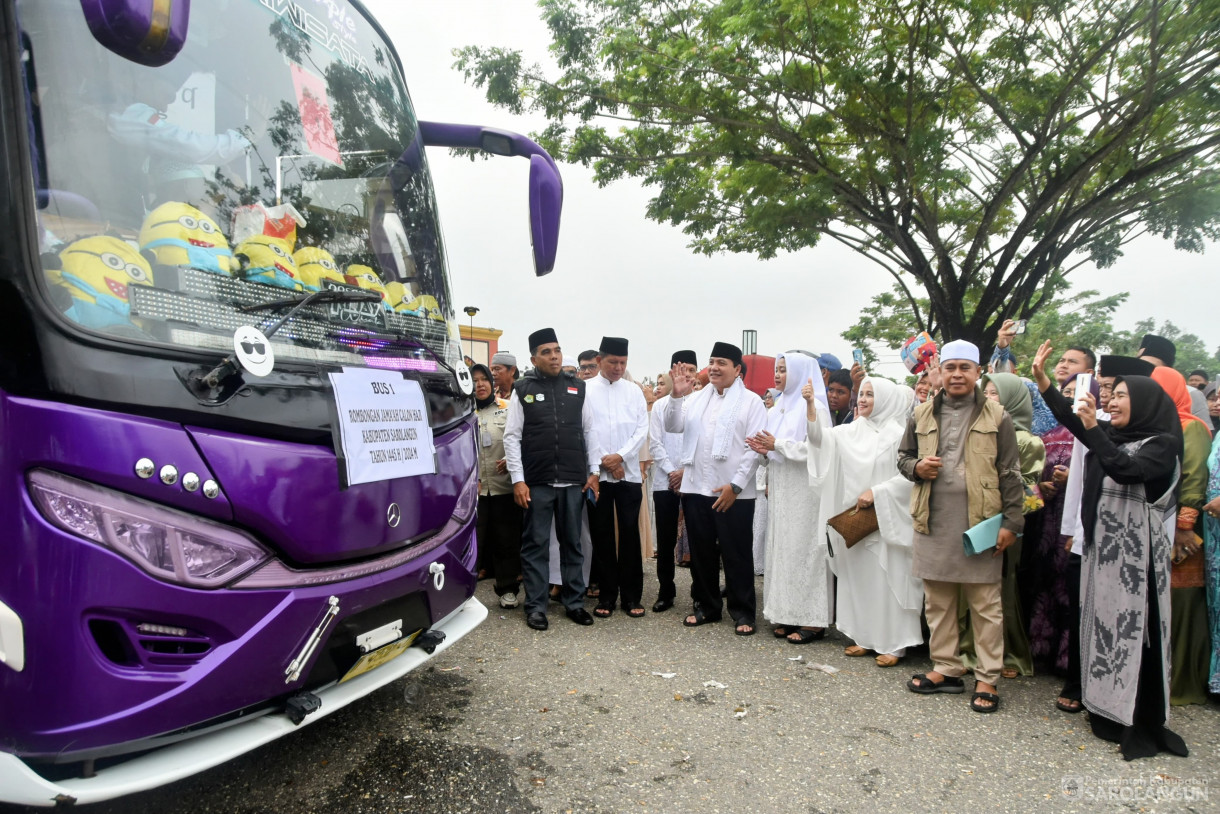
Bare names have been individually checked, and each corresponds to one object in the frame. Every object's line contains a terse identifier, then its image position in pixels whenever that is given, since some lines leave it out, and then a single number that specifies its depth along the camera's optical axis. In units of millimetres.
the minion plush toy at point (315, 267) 2762
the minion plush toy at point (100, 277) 2121
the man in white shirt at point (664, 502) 5969
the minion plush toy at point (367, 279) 2996
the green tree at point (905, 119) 8805
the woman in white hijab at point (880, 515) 4781
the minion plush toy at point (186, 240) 2330
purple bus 2006
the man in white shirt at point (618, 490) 5820
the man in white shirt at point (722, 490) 5512
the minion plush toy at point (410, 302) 3184
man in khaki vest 4105
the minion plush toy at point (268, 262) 2553
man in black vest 5484
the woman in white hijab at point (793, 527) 5262
